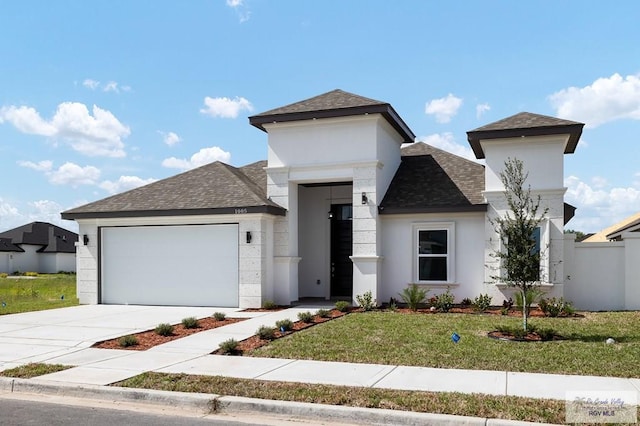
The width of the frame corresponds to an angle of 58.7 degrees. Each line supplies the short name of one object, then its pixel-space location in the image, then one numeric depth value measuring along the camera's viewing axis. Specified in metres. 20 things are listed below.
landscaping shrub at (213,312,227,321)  13.75
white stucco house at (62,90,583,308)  16.22
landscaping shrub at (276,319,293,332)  11.91
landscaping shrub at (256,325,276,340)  10.88
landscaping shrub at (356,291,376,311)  16.17
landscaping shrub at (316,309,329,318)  14.58
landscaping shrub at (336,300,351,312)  15.60
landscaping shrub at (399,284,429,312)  15.65
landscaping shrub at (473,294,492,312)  15.34
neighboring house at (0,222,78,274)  58.16
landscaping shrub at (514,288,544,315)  14.12
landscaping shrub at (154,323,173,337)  11.69
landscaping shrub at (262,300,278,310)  16.42
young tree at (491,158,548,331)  11.07
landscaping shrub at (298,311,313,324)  13.29
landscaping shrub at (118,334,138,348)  10.38
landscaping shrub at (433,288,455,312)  15.38
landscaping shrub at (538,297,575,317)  14.30
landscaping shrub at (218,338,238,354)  9.67
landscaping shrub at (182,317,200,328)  12.56
